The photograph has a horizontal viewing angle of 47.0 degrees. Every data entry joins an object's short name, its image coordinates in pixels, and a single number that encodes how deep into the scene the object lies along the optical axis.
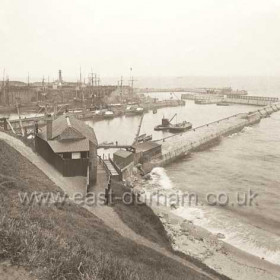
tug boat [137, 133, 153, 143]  60.53
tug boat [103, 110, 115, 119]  95.44
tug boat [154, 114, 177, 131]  78.80
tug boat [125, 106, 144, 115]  103.91
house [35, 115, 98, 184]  25.98
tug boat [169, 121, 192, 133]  77.38
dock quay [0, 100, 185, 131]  71.00
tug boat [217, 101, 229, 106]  141.12
